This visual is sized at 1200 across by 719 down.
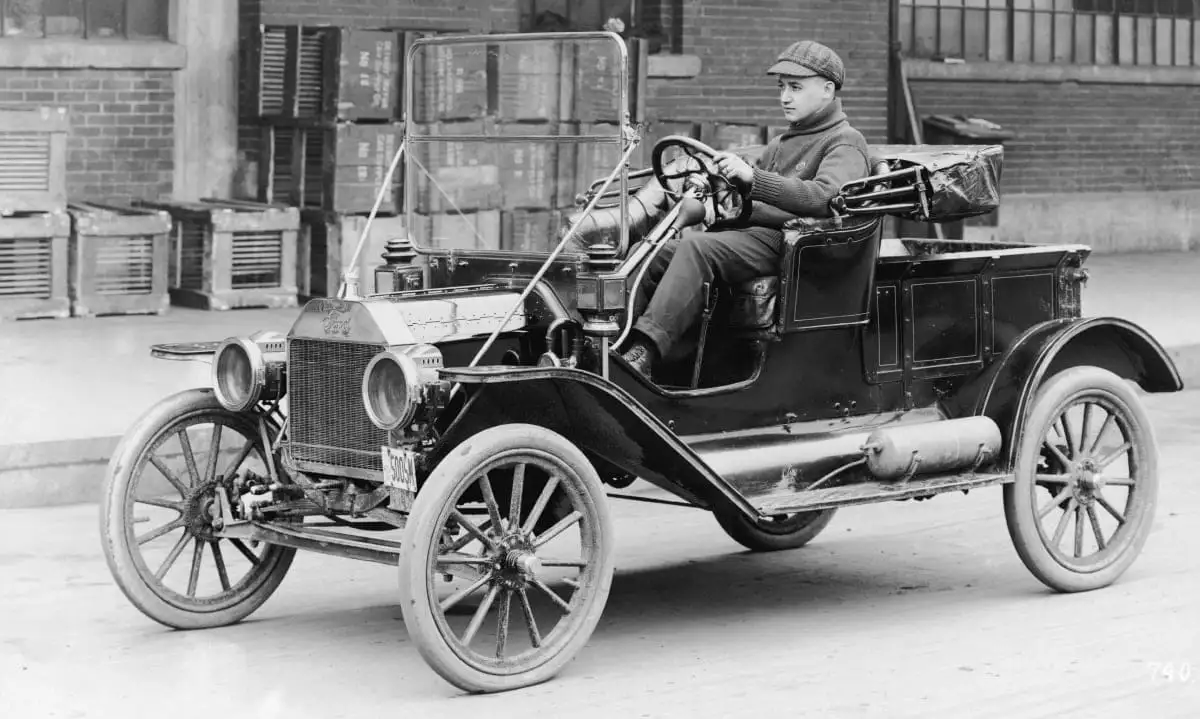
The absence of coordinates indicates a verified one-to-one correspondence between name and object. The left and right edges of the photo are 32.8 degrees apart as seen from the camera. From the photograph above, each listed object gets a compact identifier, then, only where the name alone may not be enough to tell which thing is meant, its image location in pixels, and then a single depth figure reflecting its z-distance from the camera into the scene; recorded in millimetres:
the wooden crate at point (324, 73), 13648
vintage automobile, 5719
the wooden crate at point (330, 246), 13805
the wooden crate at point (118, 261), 13078
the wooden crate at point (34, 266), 12883
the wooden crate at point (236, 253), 13500
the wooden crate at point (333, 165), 13711
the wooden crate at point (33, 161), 12875
